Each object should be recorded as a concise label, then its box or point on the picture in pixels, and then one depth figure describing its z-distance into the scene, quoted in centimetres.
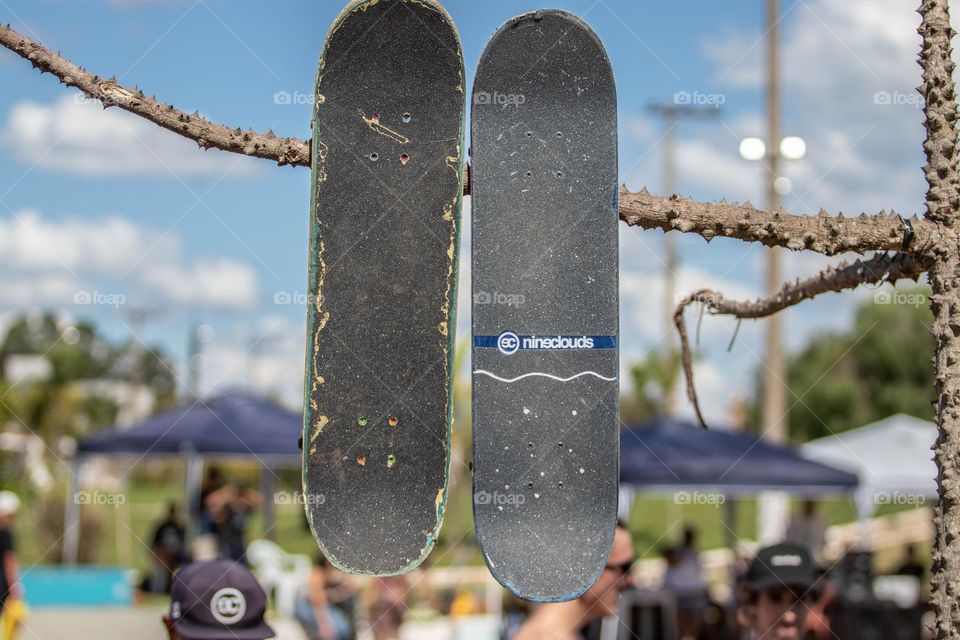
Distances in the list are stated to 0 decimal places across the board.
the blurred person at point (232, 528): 1069
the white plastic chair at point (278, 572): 1119
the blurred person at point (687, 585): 919
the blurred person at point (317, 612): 790
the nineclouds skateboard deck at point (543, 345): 308
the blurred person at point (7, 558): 753
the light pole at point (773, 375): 1175
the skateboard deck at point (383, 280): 309
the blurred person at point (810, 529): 1006
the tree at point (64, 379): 2983
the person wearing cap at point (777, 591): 354
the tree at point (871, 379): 5112
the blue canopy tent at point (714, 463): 876
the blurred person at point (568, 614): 298
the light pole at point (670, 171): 2044
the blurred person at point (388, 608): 888
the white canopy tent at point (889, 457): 1124
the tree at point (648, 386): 2647
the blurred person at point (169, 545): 1049
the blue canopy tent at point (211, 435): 1036
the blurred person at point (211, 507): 1088
